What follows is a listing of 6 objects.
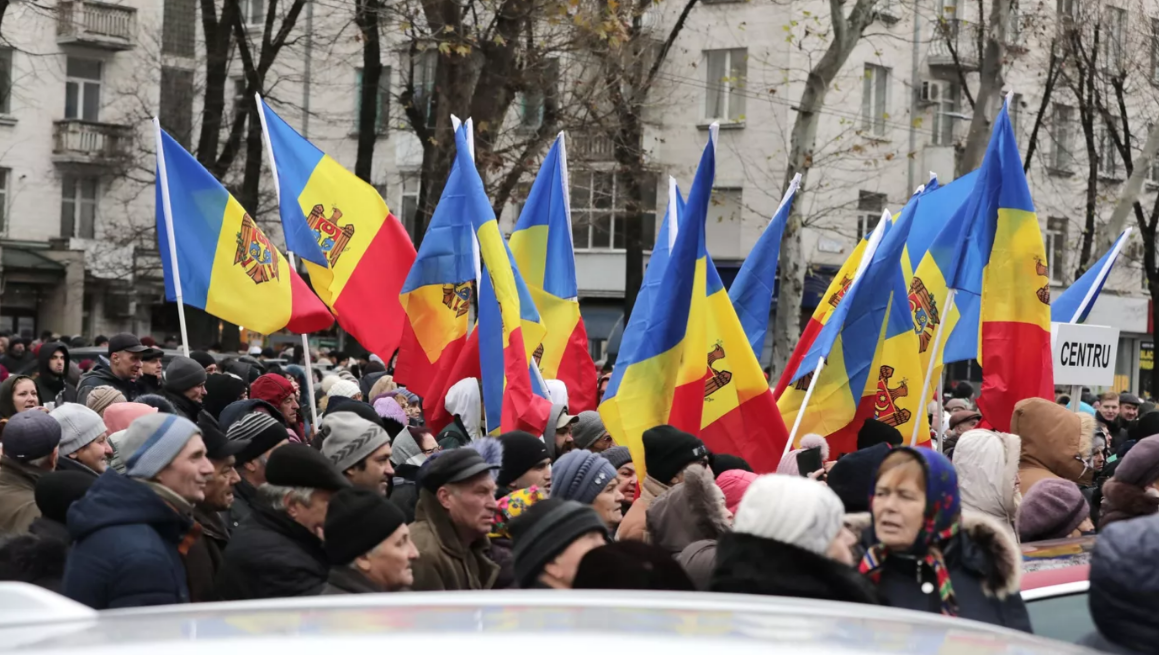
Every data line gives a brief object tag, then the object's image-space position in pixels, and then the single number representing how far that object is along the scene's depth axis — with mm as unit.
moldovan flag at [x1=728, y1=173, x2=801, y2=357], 10641
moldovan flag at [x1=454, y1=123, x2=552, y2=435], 9164
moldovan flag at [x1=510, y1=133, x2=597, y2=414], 11180
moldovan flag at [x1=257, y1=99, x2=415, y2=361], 10656
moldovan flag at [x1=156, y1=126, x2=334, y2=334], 10406
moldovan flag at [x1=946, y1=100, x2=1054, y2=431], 9672
